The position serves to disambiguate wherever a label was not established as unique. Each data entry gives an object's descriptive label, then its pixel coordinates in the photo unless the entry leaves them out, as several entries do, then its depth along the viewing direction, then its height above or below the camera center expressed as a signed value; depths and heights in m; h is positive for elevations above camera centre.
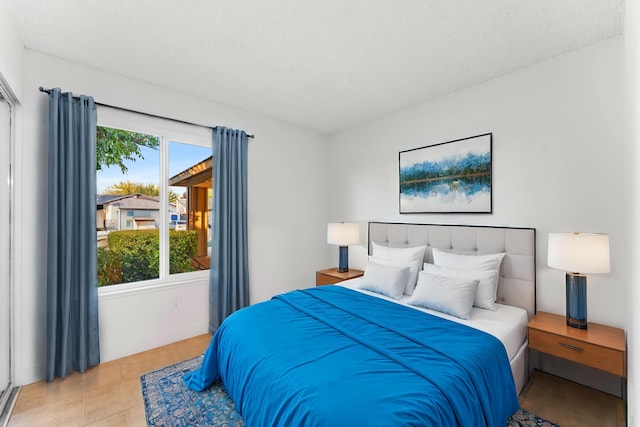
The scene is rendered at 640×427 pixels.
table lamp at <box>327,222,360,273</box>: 3.72 -0.27
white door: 2.10 -0.21
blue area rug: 1.88 -1.33
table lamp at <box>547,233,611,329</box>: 1.95 -0.33
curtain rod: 2.31 +1.01
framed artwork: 2.82 +0.40
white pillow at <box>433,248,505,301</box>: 2.52 -0.43
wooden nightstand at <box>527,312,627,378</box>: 1.79 -0.86
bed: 1.27 -0.77
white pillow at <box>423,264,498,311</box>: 2.38 -0.59
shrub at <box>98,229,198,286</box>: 2.79 -0.40
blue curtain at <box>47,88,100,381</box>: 2.31 -0.18
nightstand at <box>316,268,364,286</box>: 3.58 -0.76
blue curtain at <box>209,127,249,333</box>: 3.24 -0.15
